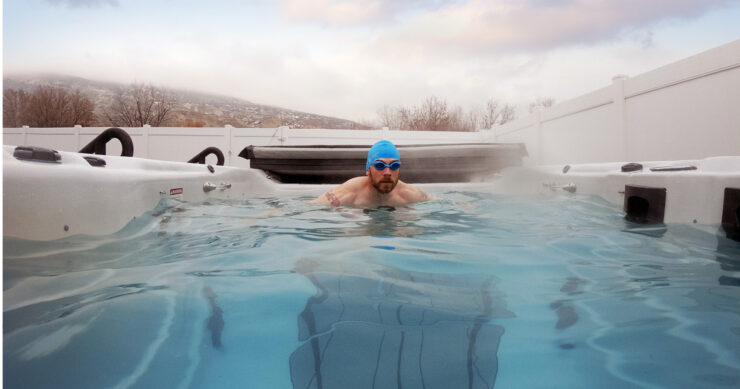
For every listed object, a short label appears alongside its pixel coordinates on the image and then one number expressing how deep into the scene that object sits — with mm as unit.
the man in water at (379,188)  2594
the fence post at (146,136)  8859
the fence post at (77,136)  9316
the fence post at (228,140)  8461
